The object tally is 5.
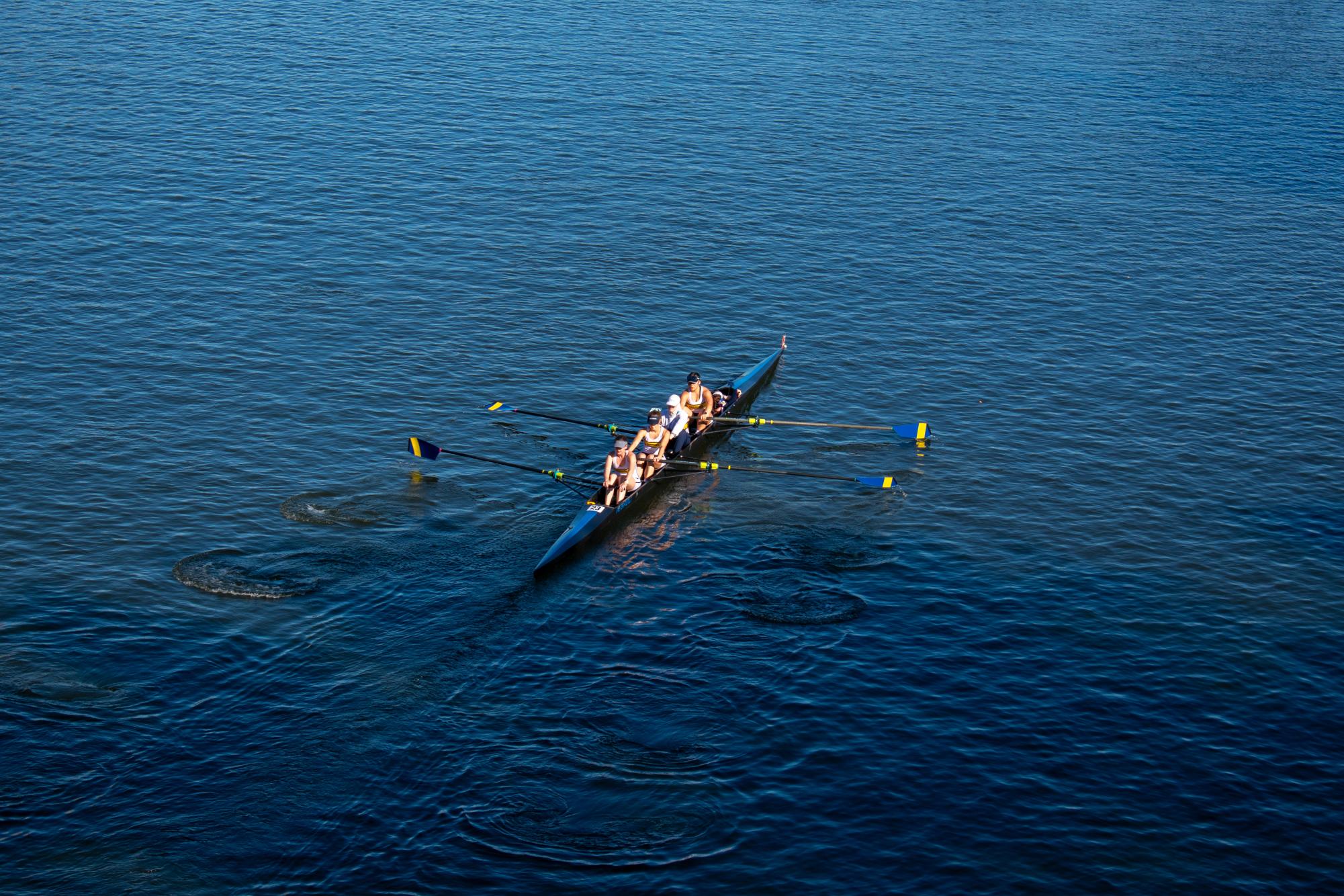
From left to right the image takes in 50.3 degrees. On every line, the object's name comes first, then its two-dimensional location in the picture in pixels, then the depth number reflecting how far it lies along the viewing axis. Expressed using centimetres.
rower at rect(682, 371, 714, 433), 4834
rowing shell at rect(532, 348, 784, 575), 3947
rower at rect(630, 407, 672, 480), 4431
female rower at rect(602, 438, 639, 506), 4209
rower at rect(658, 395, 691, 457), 4700
